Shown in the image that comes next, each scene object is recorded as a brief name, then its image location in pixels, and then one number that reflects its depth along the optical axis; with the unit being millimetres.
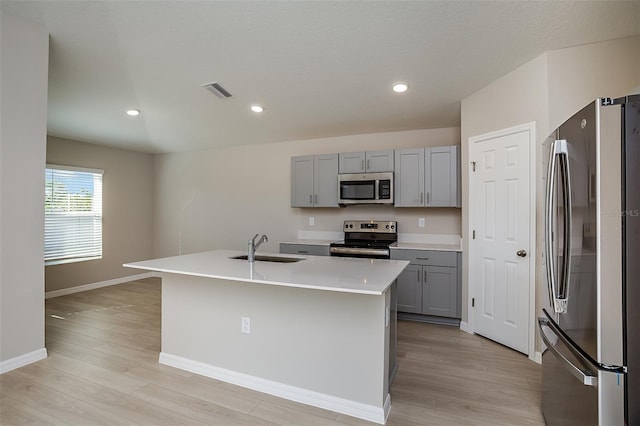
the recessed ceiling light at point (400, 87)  3109
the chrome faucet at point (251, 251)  2610
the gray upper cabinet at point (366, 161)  4234
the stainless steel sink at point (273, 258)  2842
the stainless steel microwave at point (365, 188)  4184
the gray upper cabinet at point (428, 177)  3900
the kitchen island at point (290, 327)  1999
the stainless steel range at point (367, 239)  3975
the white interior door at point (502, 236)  2840
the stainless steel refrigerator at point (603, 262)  1255
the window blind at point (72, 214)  4832
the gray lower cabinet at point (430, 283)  3635
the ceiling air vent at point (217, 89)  3171
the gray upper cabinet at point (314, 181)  4570
